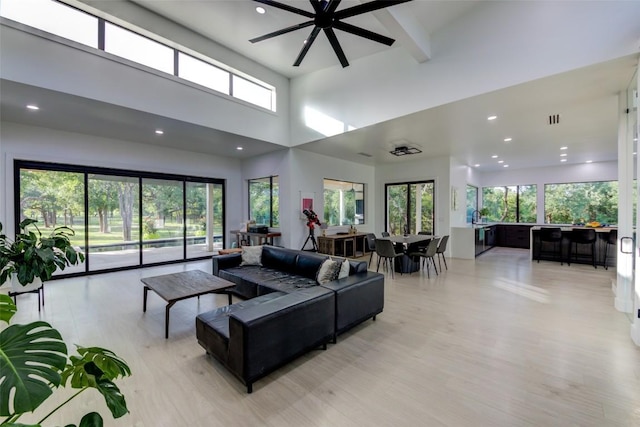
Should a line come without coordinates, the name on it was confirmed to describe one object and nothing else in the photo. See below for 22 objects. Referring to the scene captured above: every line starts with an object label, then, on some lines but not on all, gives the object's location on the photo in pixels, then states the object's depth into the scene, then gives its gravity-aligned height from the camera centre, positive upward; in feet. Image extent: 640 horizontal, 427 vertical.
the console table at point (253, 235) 24.09 -2.46
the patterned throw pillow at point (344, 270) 11.32 -2.48
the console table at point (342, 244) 24.70 -3.20
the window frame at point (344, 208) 26.99 +0.53
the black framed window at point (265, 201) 25.63 +0.98
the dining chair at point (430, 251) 18.69 -2.85
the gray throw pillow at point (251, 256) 15.92 -2.68
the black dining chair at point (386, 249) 18.03 -2.62
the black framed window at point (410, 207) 28.66 +0.37
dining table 19.45 -3.34
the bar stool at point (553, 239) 22.59 -2.39
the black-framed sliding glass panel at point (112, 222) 19.95 -0.82
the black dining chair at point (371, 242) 21.91 -2.54
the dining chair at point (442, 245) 20.15 -2.56
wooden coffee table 10.29 -3.13
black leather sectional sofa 7.11 -3.43
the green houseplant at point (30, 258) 6.19 -1.09
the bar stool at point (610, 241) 20.41 -2.36
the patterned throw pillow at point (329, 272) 11.37 -2.57
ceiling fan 9.61 +7.25
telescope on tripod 24.13 -1.12
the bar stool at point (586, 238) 21.14 -2.18
